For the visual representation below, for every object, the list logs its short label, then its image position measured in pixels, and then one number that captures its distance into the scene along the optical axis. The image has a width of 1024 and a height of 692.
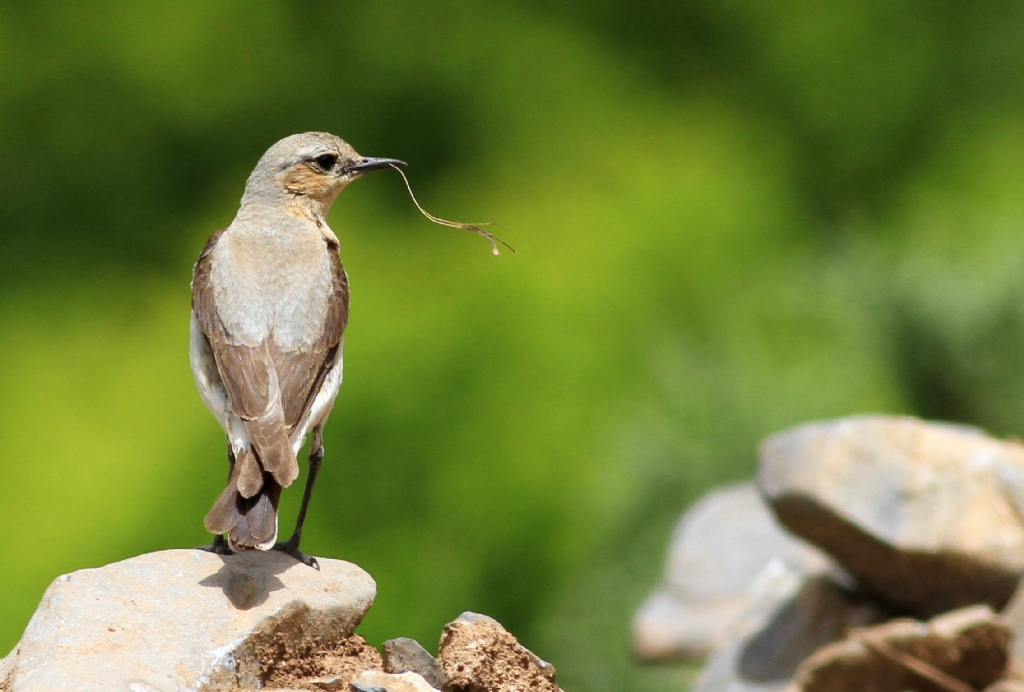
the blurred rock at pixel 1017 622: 11.48
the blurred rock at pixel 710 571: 14.60
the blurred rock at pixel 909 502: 11.82
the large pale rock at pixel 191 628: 6.20
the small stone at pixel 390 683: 6.35
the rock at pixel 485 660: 6.67
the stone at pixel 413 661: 6.71
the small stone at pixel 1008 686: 10.10
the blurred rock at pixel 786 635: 12.93
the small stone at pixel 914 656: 10.52
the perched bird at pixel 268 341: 7.38
